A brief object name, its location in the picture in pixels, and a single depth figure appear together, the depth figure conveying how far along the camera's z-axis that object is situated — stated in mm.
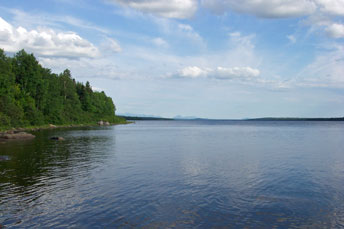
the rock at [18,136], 58825
